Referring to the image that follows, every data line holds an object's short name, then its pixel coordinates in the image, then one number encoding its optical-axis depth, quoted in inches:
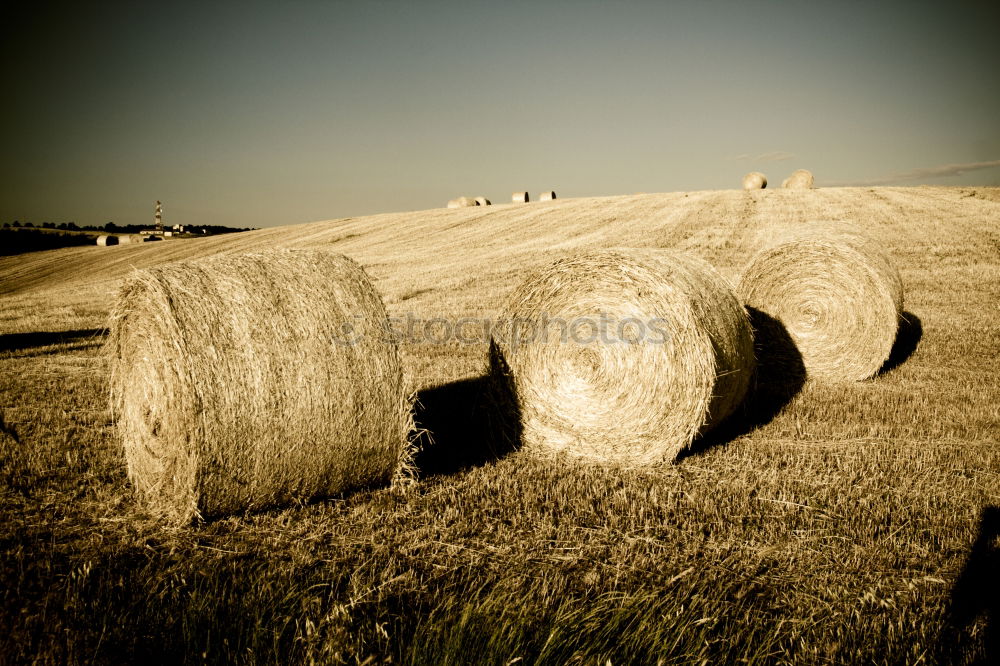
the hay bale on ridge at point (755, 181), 1321.4
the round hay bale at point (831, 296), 304.7
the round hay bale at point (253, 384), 157.8
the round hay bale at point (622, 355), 199.3
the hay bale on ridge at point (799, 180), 1245.1
